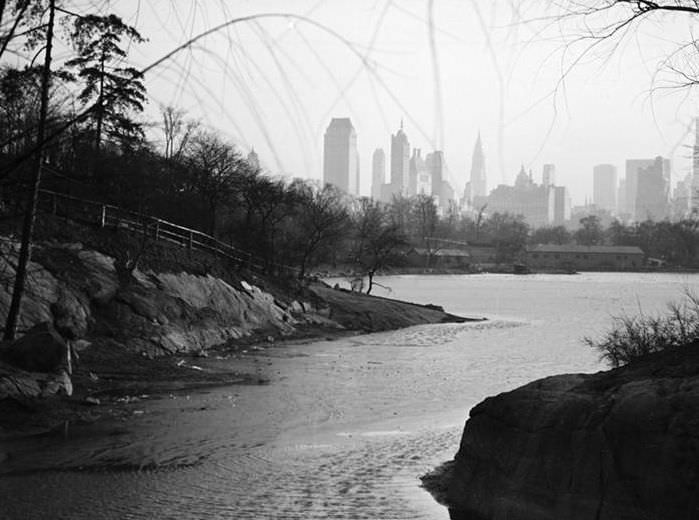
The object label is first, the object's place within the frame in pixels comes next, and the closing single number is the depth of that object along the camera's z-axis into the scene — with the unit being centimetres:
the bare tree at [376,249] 6719
